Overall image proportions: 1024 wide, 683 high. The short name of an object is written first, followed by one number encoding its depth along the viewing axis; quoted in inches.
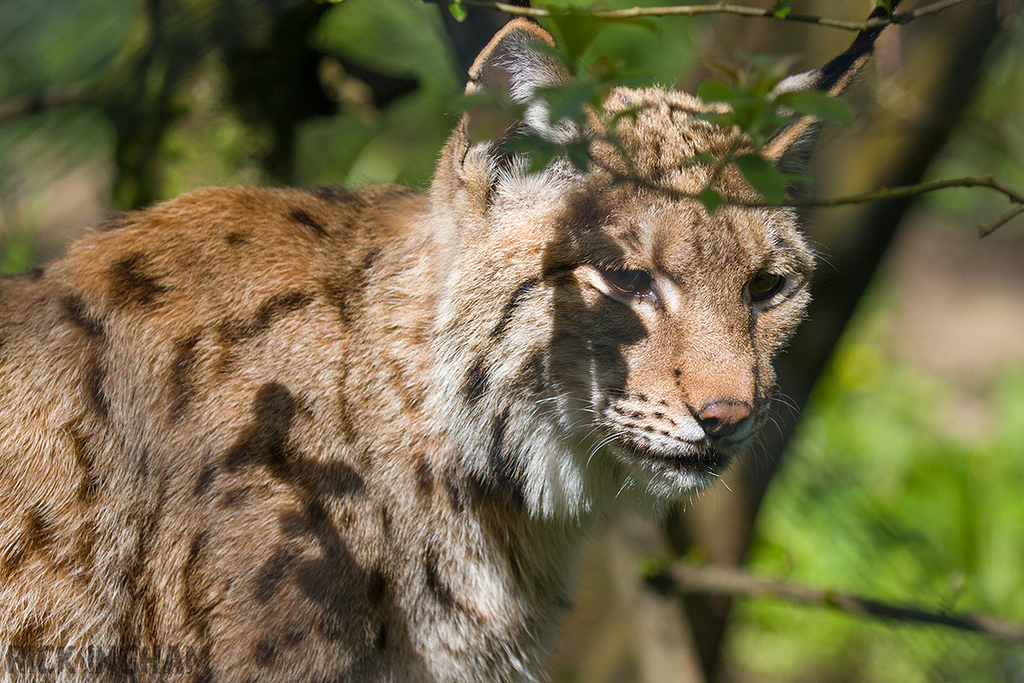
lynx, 277.7
